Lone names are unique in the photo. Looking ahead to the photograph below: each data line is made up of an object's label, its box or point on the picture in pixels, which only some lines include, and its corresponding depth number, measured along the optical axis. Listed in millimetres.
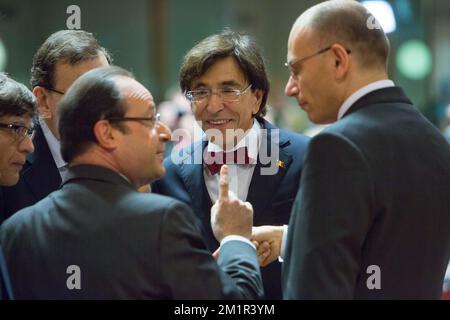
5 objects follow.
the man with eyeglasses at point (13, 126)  6059
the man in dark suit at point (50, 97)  6484
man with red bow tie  6512
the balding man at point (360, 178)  4461
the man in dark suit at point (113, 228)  4453
